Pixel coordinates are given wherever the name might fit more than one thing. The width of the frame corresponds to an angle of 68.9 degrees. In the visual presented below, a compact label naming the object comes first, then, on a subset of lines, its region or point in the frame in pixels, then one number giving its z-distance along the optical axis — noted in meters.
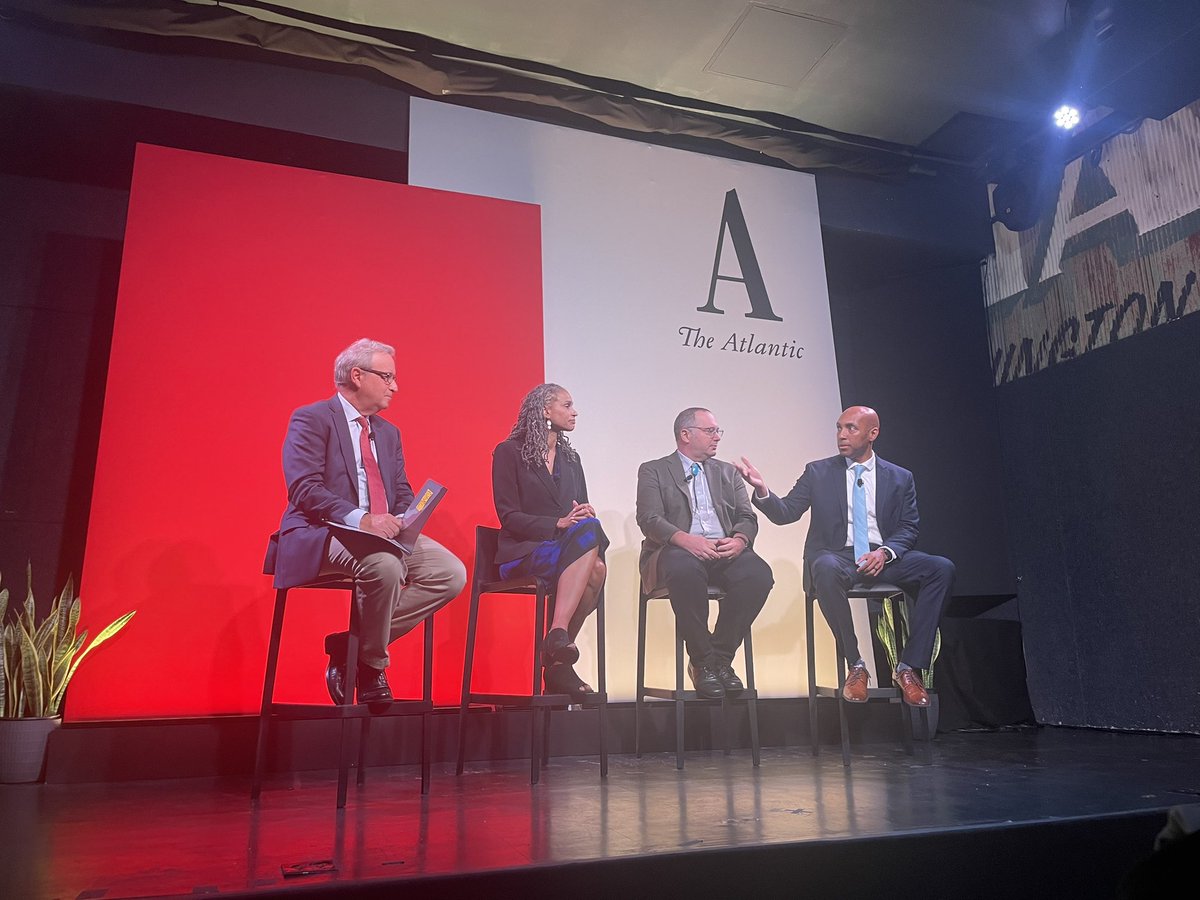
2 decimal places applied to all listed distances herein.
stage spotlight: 4.92
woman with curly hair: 3.27
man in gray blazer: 3.55
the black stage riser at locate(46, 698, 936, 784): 3.21
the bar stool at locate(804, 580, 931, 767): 3.56
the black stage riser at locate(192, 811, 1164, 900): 1.57
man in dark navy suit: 3.64
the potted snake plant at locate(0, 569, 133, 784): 3.14
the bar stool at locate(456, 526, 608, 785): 3.03
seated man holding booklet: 2.77
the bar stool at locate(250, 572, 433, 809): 2.63
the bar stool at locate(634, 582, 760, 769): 3.45
